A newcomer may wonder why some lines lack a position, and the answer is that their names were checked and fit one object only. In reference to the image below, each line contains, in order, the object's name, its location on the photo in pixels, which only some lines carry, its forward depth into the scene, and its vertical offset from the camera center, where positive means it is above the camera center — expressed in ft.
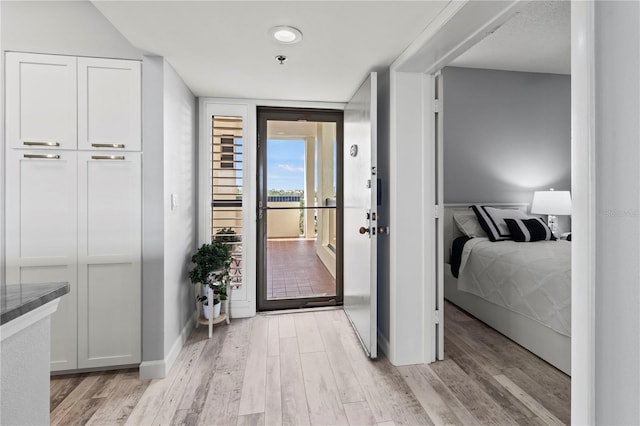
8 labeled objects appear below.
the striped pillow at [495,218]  10.94 -0.17
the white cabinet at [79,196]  6.58 +0.37
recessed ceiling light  5.70 +3.39
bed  7.18 -2.12
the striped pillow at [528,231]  10.65 -0.60
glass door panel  10.75 +0.35
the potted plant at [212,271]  8.77 -1.67
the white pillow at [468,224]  11.44 -0.40
